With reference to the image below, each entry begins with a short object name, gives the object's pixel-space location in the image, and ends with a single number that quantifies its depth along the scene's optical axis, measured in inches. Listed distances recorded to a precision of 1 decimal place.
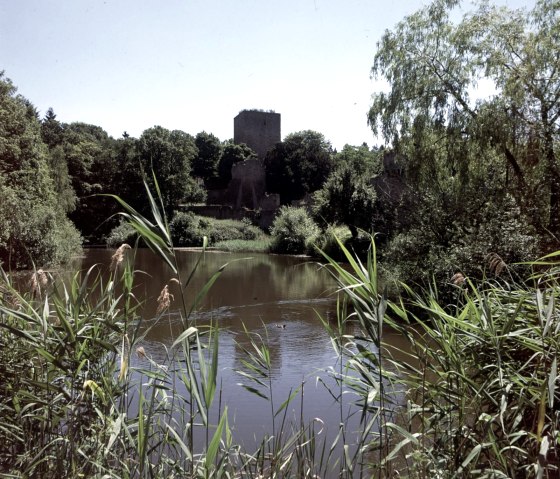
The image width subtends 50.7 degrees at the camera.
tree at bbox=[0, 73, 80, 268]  617.5
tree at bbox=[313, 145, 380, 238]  912.9
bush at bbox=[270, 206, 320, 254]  1122.7
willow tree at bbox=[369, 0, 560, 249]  425.4
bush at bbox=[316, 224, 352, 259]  896.5
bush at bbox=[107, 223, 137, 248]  1177.7
